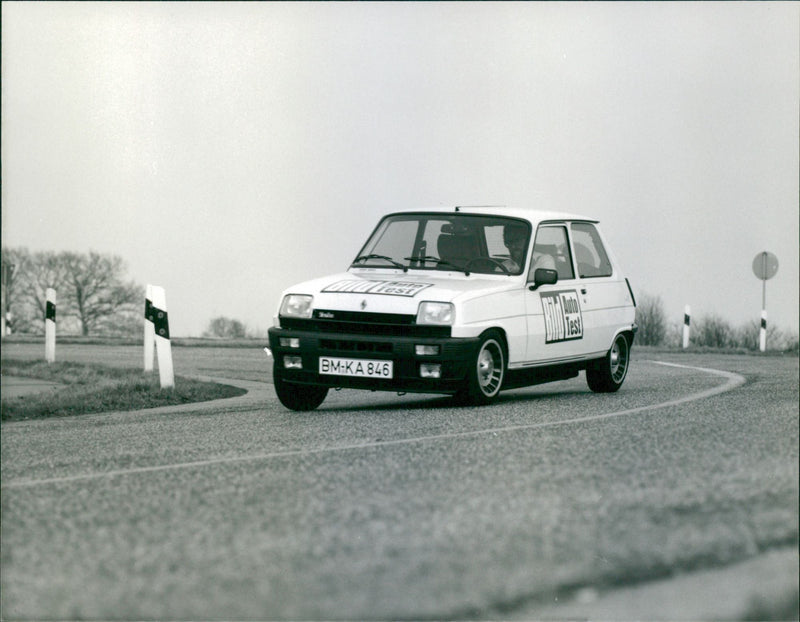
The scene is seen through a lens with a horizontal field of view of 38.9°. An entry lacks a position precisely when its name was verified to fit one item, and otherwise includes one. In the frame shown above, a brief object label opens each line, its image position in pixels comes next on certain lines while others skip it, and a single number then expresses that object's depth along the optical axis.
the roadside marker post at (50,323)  16.48
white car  8.98
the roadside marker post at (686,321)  26.30
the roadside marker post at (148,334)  12.10
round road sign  28.39
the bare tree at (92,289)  23.45
